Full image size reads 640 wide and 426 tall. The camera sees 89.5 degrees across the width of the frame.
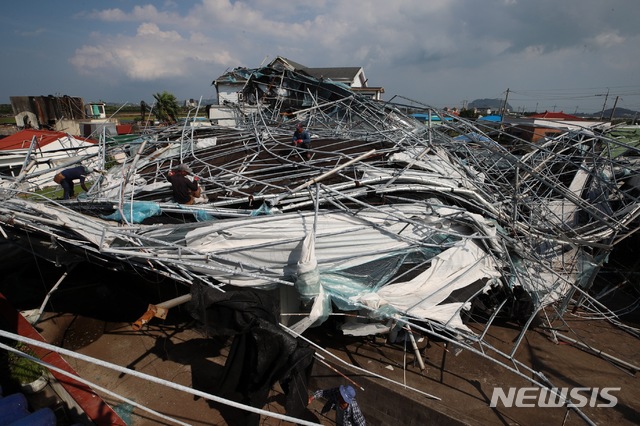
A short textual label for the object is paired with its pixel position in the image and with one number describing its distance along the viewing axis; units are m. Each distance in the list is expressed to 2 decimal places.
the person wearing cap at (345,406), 4.57
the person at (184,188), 6.09
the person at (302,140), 8.53
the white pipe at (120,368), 2.37
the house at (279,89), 13.93
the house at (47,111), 27.56
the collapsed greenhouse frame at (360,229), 4.81
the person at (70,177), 7.79
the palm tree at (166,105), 32.97
